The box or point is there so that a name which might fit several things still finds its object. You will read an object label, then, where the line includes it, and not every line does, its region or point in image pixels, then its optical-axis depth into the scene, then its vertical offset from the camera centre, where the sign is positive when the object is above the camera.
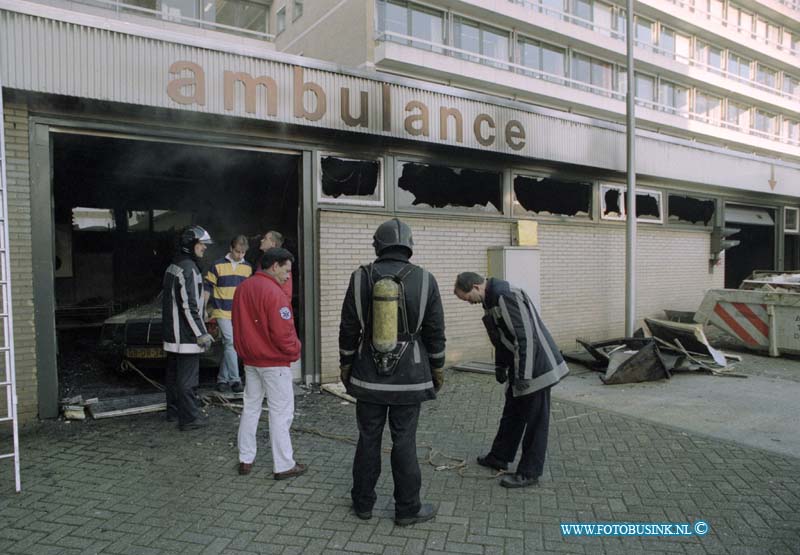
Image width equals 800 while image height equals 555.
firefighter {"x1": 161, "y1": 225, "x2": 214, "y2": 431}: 5.18 -0.66
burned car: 6.56 -0.96
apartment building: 5.34 +1.38
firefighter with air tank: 3.37 -0.61
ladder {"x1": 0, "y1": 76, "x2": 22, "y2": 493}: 3.82 -0.40
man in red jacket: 4.09 -0.68
